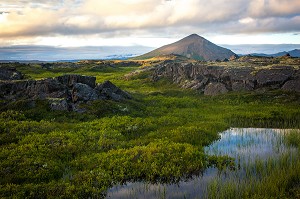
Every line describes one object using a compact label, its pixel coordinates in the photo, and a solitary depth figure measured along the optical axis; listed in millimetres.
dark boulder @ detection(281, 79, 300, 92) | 45888
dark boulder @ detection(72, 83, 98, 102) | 38062
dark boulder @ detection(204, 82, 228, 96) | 51603
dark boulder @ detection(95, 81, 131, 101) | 41219
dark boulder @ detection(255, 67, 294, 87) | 49000
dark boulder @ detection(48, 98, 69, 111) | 35116
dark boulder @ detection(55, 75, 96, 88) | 42531
